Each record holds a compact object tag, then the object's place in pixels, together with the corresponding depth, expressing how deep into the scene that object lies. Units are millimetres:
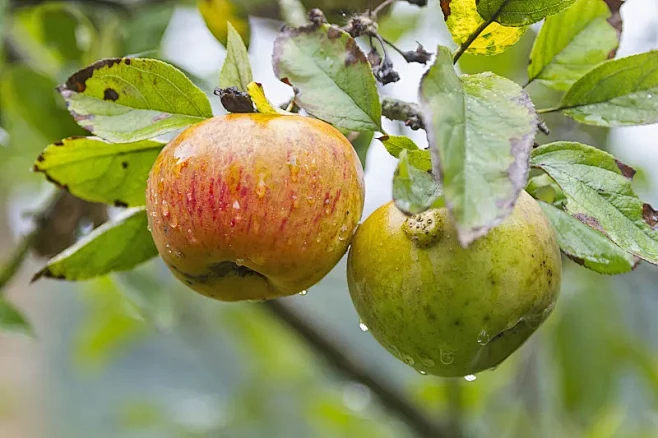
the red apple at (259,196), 756
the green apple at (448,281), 756
